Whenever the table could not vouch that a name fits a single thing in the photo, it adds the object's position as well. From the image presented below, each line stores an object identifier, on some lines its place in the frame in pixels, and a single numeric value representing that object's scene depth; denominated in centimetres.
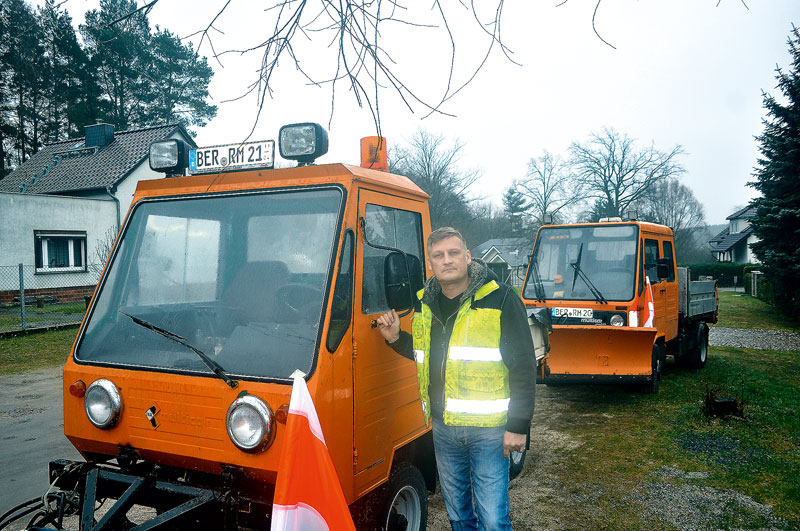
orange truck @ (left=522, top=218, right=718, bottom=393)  743
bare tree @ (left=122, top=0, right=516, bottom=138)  207
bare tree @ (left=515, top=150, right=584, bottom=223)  4870
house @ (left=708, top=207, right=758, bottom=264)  5384
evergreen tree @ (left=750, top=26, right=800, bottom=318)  1542
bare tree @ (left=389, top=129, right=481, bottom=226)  3776
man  284
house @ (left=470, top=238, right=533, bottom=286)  4059
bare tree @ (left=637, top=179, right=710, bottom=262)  7081
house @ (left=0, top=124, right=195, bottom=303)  2048
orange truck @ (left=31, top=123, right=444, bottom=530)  252
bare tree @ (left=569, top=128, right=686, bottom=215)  4741
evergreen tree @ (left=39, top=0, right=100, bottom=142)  2884
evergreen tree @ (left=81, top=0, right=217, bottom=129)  2719
